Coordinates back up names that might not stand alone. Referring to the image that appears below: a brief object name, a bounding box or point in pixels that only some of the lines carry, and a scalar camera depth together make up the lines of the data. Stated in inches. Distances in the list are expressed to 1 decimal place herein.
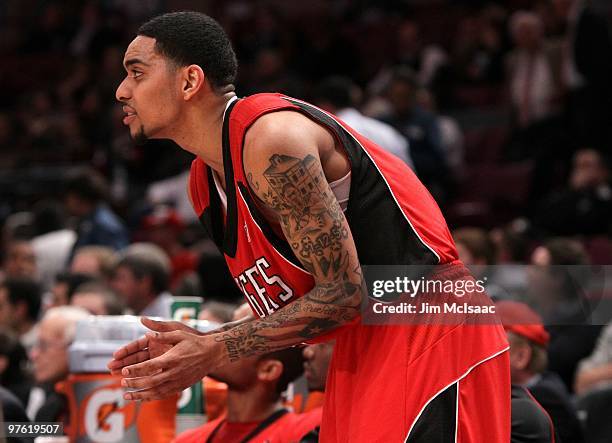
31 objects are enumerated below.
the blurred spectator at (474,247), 487.5
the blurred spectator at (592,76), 671.1
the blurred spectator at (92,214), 656.4
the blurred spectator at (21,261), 656.4
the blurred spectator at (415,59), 844.6
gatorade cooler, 298.0
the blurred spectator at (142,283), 531.5
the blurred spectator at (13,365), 442.6
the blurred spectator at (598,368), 393.4
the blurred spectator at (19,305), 566.3
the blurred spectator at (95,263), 570.4
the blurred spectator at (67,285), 542.0
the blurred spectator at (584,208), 598.2
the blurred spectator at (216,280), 532.1
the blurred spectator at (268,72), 856.4
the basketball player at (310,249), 204.7
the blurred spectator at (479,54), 813.2
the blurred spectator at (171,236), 648.4
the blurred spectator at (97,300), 465.4
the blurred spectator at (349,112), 545.3
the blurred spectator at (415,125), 653.3
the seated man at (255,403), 293.3
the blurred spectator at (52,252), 690.2
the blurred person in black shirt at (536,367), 309.1
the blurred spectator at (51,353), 390.9
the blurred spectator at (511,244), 525.0
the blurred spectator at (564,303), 277.6
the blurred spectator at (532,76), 715.4
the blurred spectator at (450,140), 692.1
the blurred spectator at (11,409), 285.0
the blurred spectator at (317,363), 282.8
